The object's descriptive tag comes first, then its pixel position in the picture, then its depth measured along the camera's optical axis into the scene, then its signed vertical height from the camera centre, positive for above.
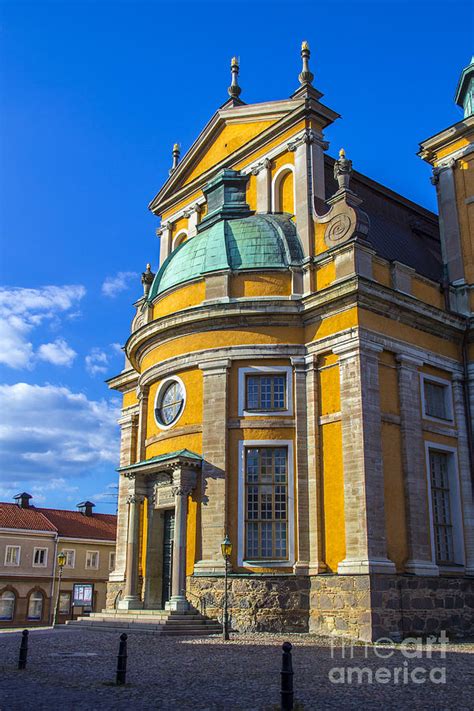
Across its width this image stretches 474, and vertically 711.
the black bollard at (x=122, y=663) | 11.93 -1.11
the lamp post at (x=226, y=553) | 20.47 +1.04
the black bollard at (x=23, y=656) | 13.87 -1.18
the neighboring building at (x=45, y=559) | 53.50 +2.23
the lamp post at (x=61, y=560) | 31.97 +1.23
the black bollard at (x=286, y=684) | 9.51 -1.12
